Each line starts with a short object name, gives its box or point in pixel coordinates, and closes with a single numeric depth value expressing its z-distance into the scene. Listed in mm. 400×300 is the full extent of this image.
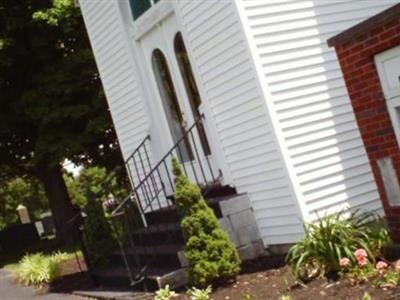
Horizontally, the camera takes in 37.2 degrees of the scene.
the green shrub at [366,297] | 4822
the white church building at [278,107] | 7352
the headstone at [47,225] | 35616
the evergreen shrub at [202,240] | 6730
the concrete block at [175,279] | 7348
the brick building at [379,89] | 5695
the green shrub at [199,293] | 6383
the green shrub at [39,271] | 11508
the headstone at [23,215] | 31091
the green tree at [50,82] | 16953
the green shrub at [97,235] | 9812
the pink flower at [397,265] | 5446
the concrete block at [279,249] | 7633
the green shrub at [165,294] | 6927
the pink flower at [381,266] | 5571
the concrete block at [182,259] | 7496
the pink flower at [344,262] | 5716
